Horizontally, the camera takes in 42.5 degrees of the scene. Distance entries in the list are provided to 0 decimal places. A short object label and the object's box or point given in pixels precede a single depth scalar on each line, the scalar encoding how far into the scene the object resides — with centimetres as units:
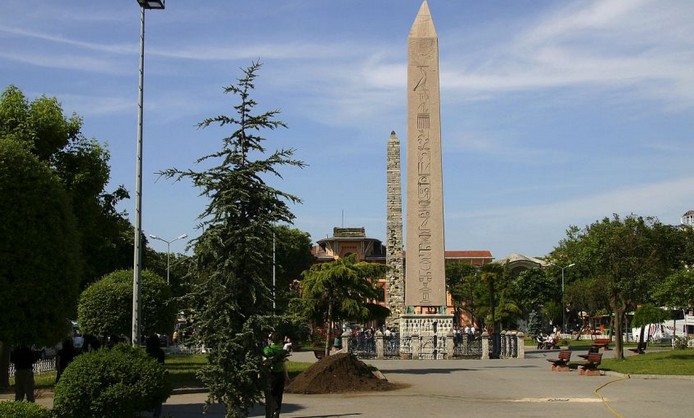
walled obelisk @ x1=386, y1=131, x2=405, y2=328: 5738
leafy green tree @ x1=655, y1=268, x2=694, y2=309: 3650
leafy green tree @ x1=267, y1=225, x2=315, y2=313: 8538
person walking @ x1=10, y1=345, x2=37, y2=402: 1762
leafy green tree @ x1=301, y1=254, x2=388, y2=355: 4088
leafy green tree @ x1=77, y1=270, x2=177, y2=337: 2741
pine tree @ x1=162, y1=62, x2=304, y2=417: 1301
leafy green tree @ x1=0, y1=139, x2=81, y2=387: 1827
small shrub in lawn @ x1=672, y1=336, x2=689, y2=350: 4821
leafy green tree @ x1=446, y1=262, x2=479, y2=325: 8959
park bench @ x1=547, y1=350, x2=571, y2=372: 3058
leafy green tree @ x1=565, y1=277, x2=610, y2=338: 6571
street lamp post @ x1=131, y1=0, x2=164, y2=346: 1630
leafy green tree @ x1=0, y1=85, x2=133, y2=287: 2764
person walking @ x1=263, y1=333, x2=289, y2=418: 1430
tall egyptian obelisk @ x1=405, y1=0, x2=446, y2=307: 3466
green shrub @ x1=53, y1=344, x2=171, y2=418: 1359
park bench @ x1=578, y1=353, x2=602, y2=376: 2787
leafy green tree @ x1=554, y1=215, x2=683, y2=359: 3697
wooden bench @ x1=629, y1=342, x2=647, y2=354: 4253
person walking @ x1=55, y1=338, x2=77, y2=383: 1997
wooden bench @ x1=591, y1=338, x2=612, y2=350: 4467
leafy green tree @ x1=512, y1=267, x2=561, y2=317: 8781
